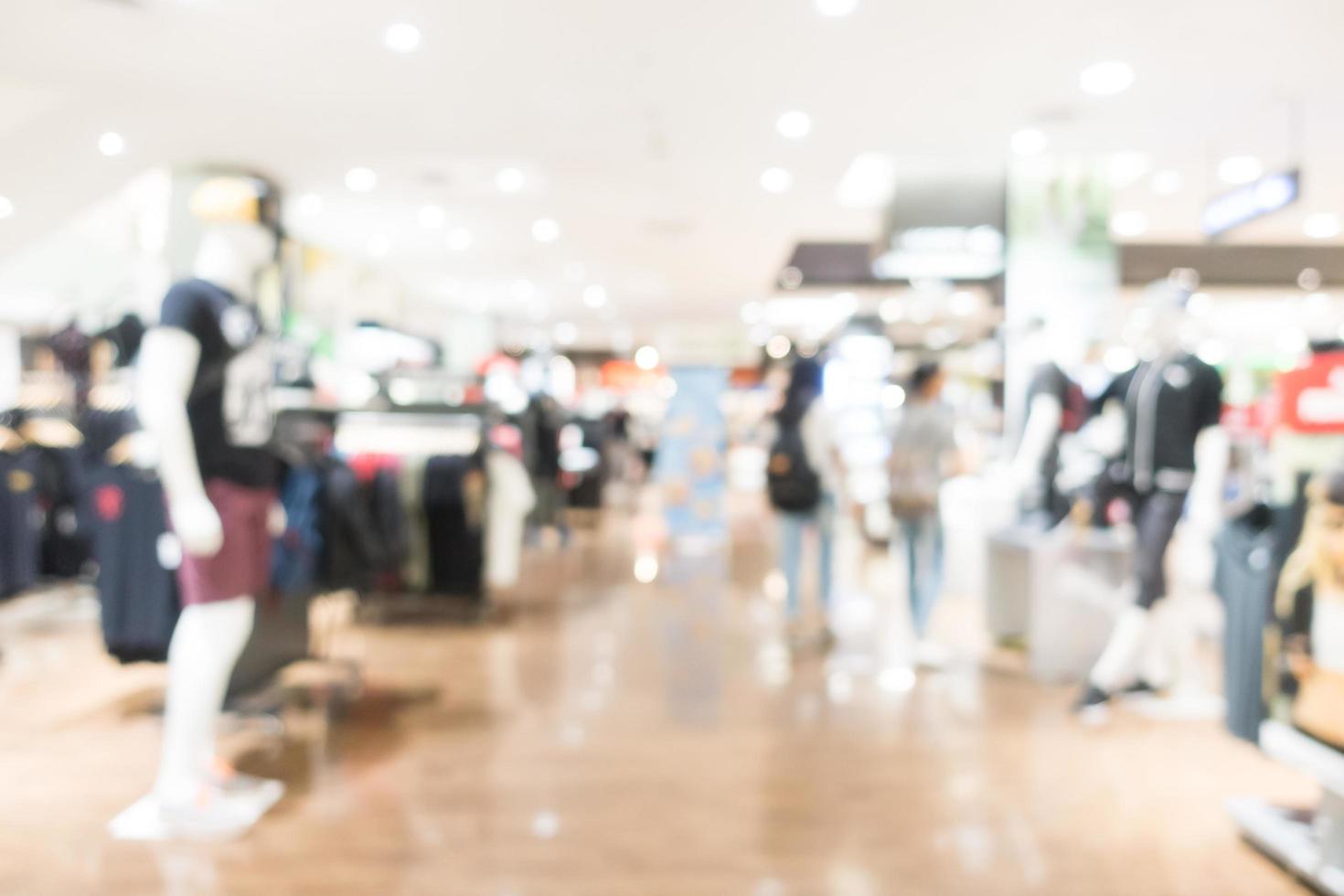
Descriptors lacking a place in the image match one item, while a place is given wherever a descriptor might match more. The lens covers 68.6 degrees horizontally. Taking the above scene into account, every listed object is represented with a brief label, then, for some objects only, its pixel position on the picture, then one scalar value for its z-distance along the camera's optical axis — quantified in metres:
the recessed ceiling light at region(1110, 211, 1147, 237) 9.87
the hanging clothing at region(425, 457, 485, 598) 5.57
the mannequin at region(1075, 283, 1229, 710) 4.00
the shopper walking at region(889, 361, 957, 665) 5.01
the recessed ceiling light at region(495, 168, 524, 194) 8.00
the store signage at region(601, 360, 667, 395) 25.89
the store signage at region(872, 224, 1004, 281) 6.88
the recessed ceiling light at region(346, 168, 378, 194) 7.98
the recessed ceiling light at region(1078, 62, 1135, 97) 5.26
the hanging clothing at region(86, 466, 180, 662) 3.40
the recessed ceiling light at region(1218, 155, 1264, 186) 7.36
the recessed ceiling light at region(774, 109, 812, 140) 6.29
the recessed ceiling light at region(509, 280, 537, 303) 15.00
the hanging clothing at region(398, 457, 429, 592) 5.61
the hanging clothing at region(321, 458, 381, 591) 4.29
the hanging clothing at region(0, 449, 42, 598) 4.83
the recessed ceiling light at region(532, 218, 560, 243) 10.15
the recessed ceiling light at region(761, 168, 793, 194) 7.85
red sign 2.52
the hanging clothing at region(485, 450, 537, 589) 5.80
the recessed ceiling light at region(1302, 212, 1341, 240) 10.53
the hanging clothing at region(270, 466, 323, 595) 3.76
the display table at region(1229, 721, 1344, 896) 2.42
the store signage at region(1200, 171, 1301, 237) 5.56
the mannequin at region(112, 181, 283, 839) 2.69
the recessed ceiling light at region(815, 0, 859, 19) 4.48
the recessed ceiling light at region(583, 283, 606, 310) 15.81
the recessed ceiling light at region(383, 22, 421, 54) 4.84
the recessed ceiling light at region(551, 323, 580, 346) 22.64
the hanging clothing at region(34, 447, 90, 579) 5.62
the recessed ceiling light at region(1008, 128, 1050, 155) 6.44
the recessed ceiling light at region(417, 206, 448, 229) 9.50
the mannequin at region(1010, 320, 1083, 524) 4.93
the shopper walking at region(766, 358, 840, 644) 5.26
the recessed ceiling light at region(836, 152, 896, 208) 7.34
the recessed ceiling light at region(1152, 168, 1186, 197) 7.80
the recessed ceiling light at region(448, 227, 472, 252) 10.73
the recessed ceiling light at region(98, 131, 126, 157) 6.78
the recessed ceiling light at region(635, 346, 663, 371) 26.51
